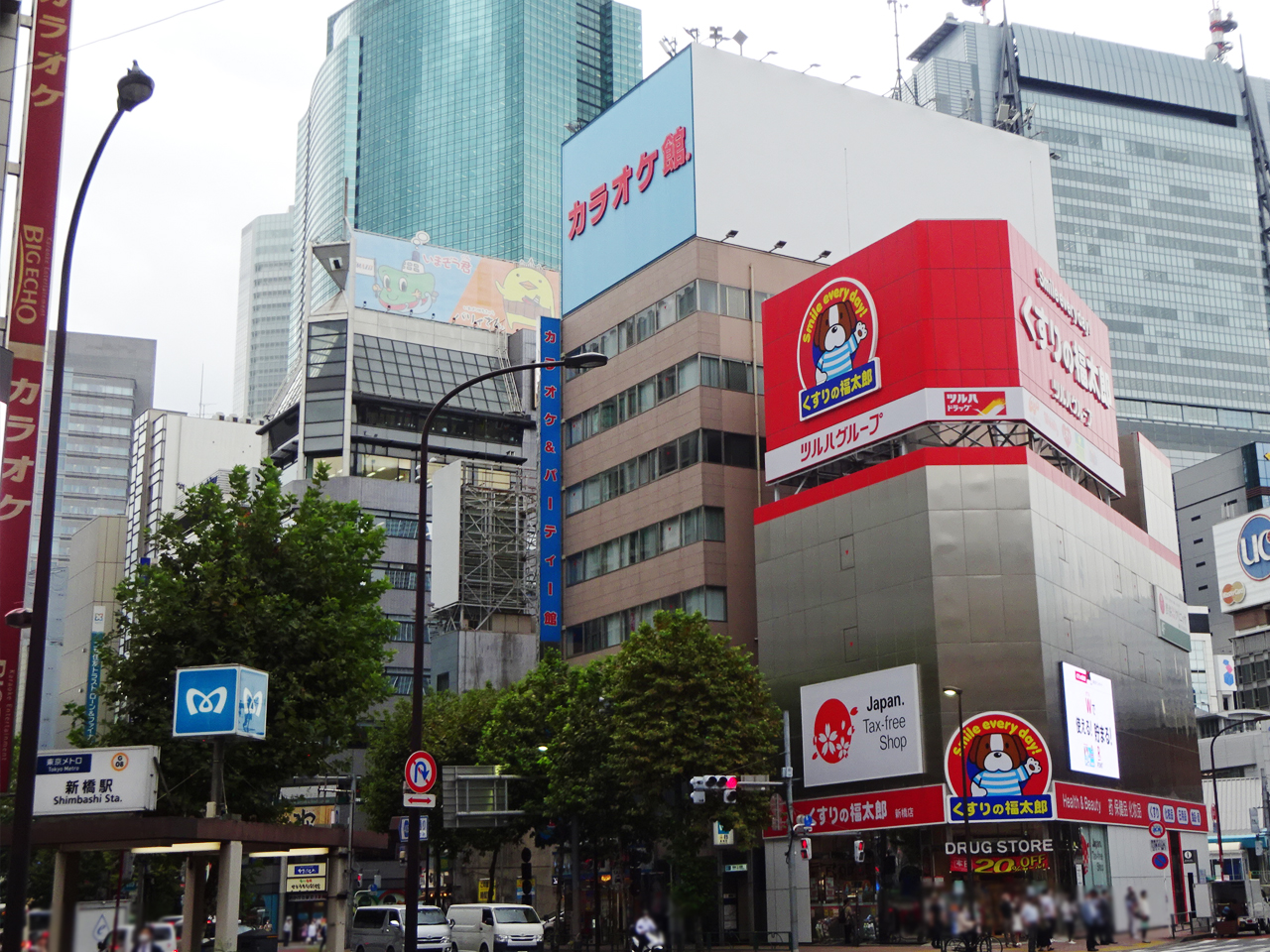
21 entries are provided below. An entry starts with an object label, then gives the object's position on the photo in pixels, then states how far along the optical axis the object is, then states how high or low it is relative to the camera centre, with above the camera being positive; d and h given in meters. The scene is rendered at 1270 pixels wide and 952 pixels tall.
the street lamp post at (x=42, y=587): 18.37 +3.42
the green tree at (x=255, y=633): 38.69 +5.51
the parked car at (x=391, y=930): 44.94 -3.45
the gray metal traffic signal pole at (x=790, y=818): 44.98 +0.05
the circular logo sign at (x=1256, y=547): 142.88 +27.69
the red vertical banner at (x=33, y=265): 36.72 +15.40
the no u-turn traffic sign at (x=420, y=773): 27.70 +1.04
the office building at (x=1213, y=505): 173.00 +39.65
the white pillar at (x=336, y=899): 33.34 -1.77
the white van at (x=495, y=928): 47.97 -3.67
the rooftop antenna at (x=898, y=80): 96.70 +52.39
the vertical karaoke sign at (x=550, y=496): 81.94 +19.62
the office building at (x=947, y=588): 55.06 +9.86
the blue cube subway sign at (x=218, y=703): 31.05 +2.82
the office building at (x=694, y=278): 71.88 +30.81
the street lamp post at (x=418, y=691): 27.27 +2.79
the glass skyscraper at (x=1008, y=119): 96.50 +49.51
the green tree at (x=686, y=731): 51.31 +3.39
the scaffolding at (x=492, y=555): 104.06 +20.38
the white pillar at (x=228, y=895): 29.97 -1.48
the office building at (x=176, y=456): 182.25 +50.00
